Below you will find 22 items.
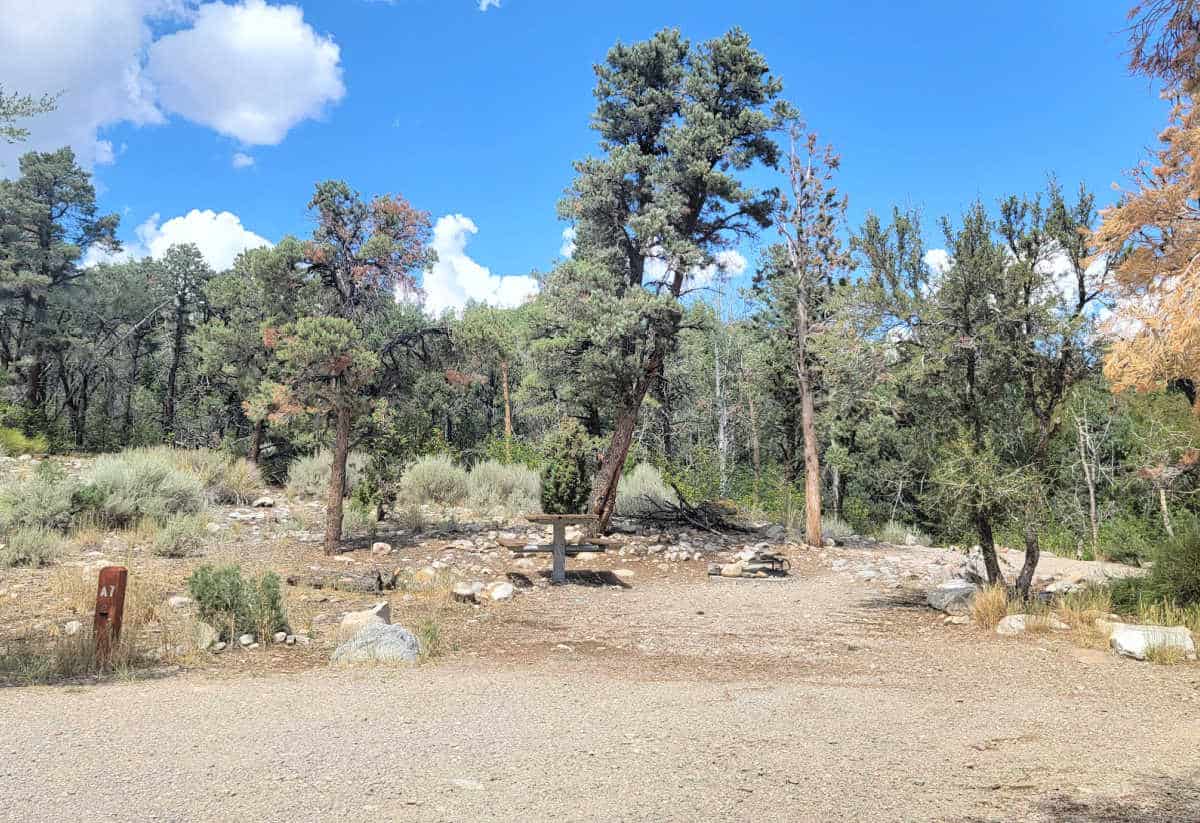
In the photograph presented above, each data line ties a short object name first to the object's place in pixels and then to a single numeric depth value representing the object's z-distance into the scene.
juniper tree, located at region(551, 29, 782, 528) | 14.23
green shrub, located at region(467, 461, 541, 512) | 16.86
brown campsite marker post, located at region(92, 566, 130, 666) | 5.56
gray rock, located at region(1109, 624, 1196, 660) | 6.26
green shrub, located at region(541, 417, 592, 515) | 15.18
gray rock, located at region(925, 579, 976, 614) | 8.75
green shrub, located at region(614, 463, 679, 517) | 17.61
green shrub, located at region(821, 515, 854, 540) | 17.72
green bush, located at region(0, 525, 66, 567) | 9.33
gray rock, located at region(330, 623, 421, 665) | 5.96
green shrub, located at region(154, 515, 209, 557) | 10.38
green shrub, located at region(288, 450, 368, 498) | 17.27
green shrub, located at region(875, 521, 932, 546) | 18.53
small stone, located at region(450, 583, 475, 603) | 9.05
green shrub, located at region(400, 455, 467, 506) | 16.75
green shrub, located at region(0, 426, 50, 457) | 18.97
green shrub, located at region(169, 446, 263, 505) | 15.67
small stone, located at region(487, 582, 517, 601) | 9.34
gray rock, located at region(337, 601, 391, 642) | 6.39
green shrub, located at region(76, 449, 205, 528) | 12.07
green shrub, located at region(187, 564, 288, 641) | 6.50
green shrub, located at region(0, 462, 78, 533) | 10.71
